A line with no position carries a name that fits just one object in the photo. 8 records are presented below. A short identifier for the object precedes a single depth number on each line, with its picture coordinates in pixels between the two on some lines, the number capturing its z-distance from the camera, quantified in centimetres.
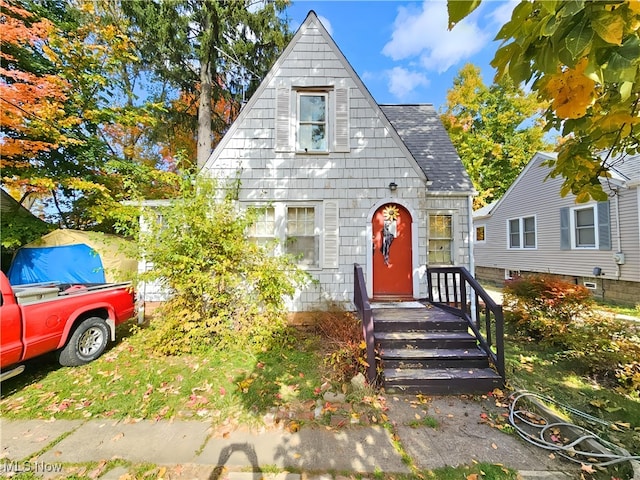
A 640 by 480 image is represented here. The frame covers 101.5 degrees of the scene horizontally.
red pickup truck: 359
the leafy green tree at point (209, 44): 938
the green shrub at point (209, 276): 484
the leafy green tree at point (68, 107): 761
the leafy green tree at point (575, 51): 113
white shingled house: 632
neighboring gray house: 843
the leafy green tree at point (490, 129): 1872
